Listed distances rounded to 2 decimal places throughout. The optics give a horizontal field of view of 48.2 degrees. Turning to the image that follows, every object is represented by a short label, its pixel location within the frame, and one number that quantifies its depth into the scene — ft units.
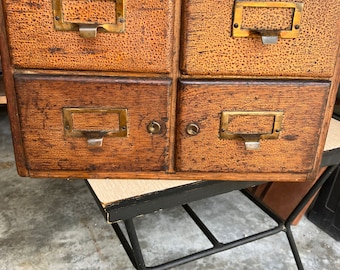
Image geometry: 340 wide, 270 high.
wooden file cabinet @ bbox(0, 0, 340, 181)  2.39
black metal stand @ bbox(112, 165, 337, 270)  3.59
